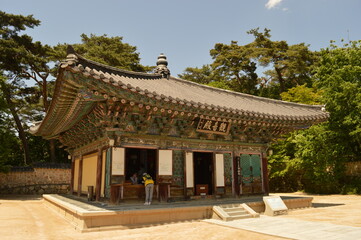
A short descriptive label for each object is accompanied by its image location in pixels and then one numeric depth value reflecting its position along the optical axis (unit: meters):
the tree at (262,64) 36.56
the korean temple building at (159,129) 8.77
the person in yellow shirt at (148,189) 10.19
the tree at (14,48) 29.56
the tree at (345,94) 20.89
